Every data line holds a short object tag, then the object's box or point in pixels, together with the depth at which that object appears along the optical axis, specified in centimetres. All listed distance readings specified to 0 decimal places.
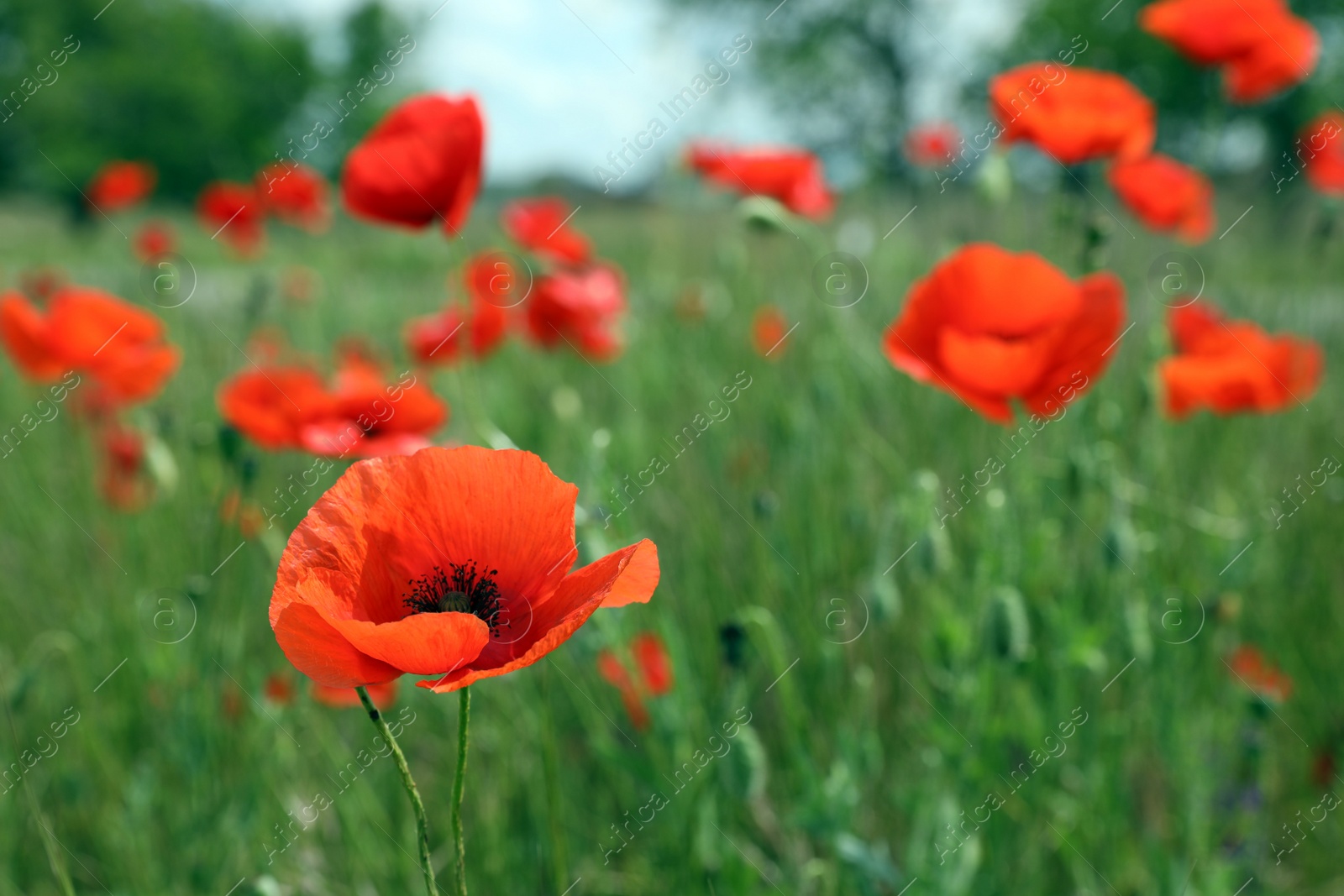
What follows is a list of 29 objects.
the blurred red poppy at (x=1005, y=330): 71
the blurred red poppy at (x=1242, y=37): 90
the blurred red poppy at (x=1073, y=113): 80
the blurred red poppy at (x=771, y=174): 100
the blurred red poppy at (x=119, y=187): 270
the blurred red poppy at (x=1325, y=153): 124
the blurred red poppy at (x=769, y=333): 113
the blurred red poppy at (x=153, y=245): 156
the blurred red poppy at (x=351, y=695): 77
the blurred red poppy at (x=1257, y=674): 89
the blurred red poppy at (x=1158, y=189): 99
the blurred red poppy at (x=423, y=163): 75
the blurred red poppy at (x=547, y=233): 101
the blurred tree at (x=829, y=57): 1431
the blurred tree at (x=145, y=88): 1336
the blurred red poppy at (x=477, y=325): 93
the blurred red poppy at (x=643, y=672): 80
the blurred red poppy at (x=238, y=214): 262
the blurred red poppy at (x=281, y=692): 81
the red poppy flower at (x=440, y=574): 56
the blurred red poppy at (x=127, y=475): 100
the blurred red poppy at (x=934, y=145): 260
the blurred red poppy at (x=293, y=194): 156
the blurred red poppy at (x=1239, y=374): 86
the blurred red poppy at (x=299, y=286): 283
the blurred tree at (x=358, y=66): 1772
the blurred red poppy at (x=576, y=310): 97
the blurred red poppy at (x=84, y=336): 90
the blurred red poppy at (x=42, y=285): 135
